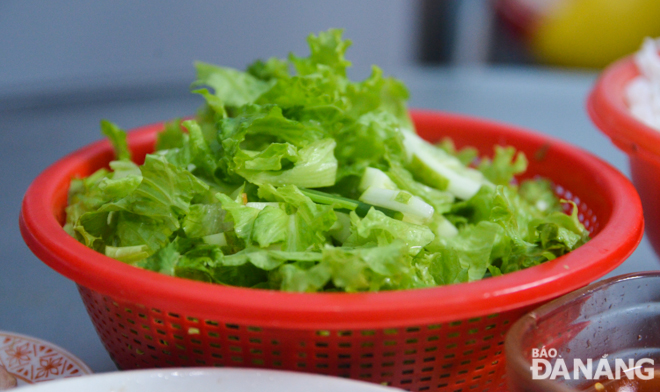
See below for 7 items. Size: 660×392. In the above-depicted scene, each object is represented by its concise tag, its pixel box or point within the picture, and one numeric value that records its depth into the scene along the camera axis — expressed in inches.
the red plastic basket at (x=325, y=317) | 20.9
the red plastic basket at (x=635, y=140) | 24.4
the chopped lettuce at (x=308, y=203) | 22.2
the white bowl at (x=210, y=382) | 21.1
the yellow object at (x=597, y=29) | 55.0
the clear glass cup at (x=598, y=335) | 21.5
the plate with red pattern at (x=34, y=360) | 22.5
